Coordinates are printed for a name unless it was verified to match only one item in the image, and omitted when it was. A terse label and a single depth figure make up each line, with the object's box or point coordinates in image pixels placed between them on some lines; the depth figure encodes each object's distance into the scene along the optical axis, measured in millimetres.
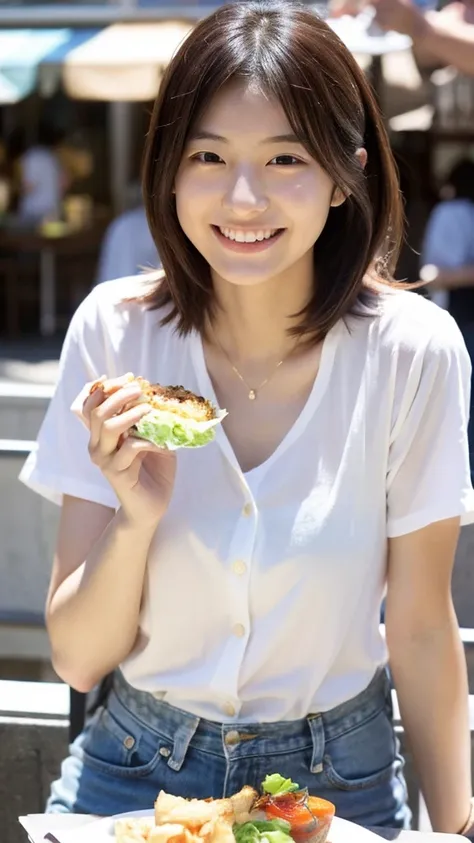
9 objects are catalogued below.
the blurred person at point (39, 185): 10656
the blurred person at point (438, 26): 3484
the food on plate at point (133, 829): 1438
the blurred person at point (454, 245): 4855
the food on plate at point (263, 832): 1417
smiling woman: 1829
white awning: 7477
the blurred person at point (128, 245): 6789
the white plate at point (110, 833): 1478
